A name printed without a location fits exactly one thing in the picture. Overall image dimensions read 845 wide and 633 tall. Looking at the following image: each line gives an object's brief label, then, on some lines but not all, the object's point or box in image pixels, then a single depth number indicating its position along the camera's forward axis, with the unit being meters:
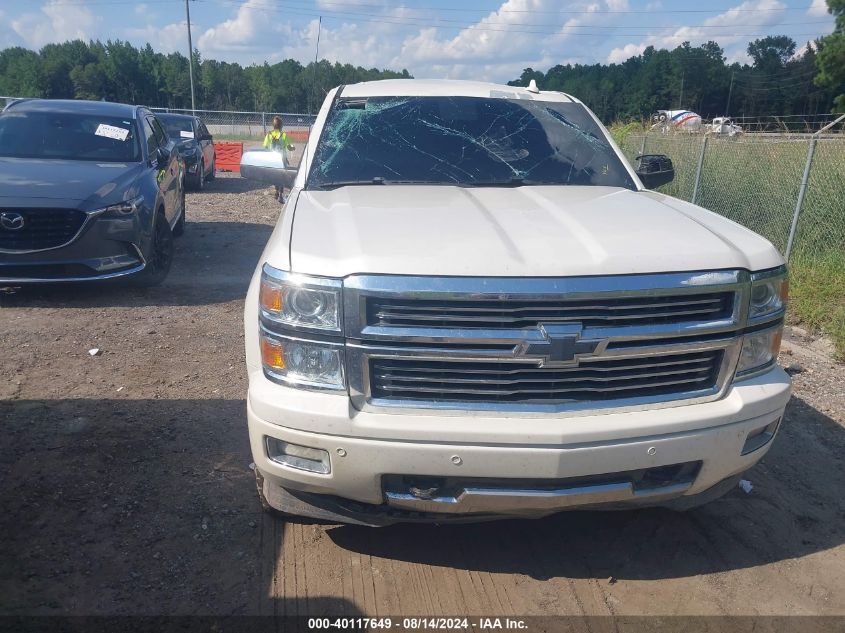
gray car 6.25
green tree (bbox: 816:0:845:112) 52.47
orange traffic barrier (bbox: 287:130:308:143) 23.82
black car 14.77
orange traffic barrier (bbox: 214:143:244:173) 21.23
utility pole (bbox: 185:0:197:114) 36.73
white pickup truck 2.50
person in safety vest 15.97
